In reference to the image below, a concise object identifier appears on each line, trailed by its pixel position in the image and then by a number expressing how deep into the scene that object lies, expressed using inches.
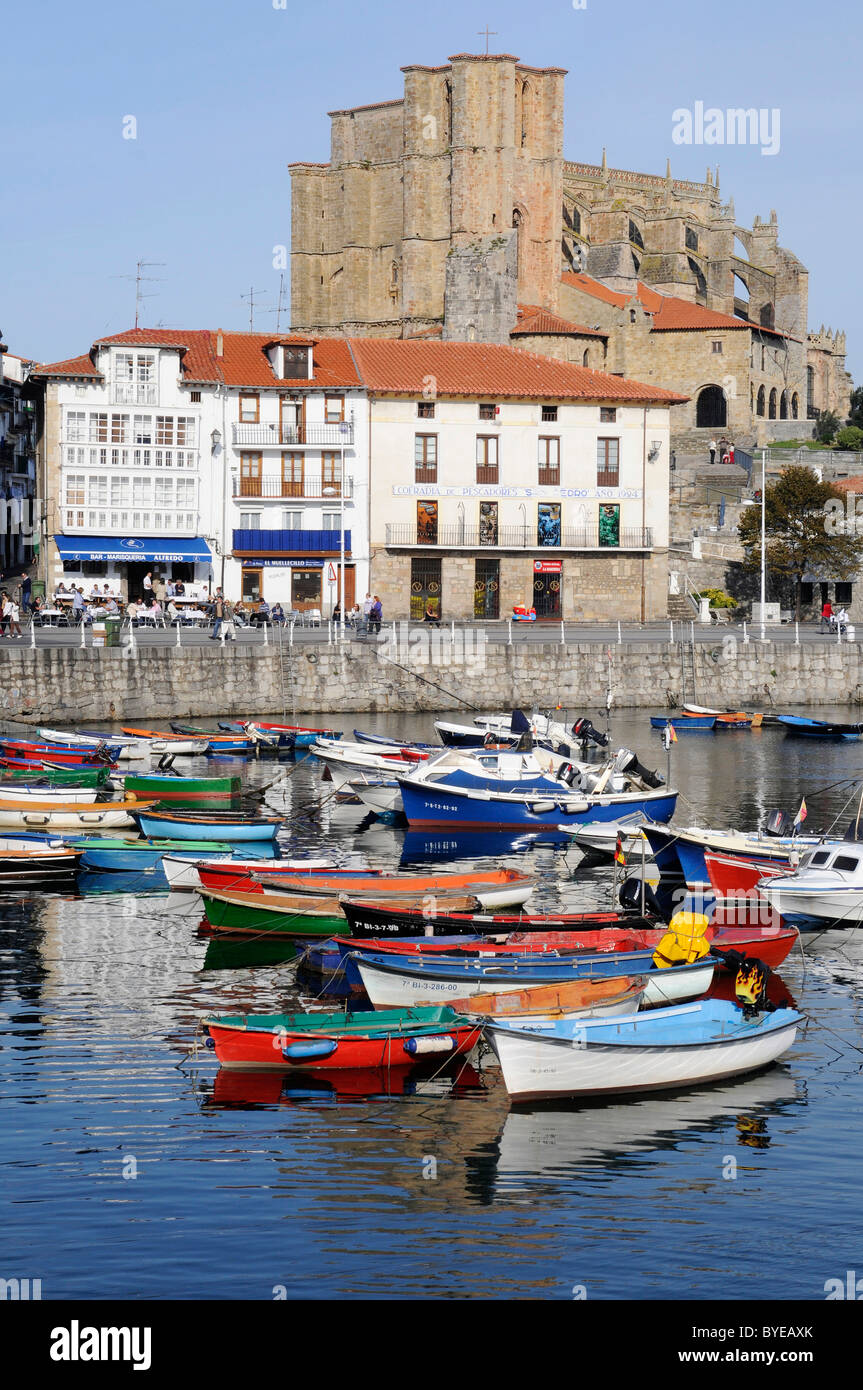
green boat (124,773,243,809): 1610.5
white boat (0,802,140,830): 1477.6
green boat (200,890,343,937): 1143.0
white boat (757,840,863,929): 1194.6
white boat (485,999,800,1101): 795.4
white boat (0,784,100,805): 1505.9
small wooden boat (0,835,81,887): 1322.6
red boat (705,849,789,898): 1217.4
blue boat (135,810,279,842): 1425.9
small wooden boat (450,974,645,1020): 877.8
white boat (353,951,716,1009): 914.1
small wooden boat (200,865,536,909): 1170.0
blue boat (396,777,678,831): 1577.3
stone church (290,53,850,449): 3934.5
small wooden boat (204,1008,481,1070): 833.5
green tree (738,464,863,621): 3358.8
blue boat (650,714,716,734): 2456.9
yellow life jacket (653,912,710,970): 933.8
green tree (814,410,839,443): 4958.2
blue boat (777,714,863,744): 2411.4
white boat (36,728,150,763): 1878.7
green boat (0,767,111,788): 1627.7
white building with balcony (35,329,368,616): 3046.3
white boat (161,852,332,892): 1272.1
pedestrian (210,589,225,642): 2745.6
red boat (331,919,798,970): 989.8
